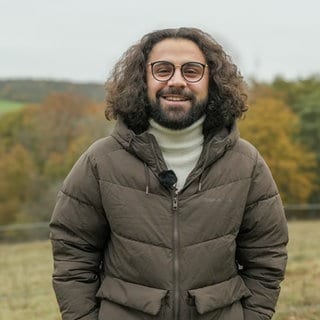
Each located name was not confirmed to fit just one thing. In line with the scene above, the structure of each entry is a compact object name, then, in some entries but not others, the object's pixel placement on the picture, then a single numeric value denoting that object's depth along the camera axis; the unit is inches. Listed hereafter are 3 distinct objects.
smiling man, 93.0
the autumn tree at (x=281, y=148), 1421.0
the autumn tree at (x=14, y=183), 1533.0
